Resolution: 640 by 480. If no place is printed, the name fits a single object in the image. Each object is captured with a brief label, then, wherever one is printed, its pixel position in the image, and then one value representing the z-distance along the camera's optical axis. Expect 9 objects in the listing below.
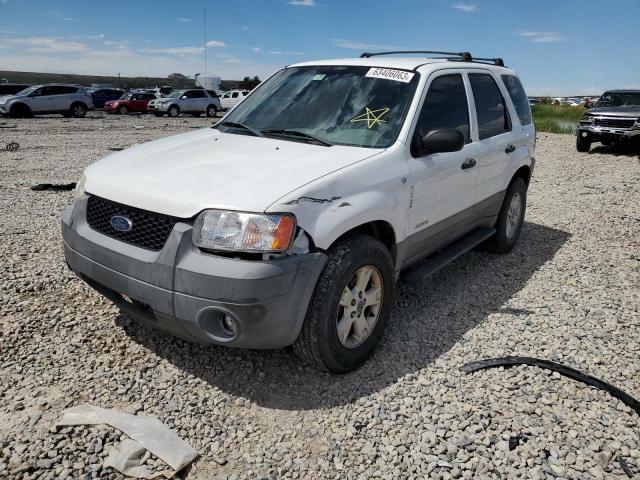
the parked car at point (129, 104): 29.70
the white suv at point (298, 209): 2.58
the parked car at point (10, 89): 26.05
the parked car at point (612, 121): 13.86
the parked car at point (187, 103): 27.80
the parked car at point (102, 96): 33.12
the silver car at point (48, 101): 23.47
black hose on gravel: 3.10
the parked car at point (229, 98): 33.06
